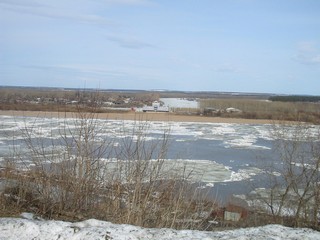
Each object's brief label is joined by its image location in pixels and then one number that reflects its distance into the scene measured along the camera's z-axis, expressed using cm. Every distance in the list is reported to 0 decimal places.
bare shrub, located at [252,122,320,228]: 1188
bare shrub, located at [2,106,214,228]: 545
